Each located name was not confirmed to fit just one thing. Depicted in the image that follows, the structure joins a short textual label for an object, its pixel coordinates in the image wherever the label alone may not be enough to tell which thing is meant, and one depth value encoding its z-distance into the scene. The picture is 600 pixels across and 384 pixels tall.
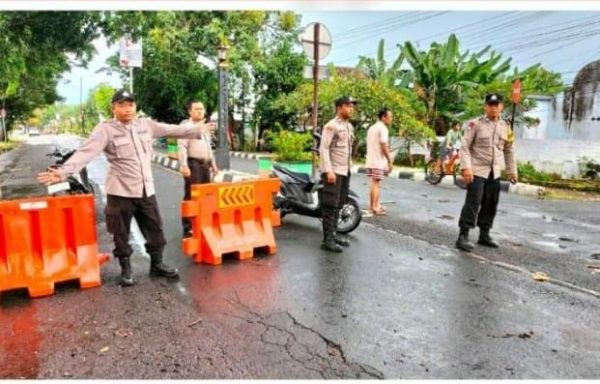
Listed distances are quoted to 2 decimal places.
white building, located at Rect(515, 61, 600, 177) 13.45
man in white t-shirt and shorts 7.32
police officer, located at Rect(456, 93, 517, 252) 5.76
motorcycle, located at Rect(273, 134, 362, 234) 6.50
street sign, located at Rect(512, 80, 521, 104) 11.49
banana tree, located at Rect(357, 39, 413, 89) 18.06
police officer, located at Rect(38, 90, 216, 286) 4.30
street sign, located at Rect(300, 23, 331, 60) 8.14
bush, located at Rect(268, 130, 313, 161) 9.84
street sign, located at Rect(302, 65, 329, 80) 8.21
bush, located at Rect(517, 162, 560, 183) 13.04
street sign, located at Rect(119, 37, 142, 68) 14.25
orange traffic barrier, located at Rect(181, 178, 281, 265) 5.02
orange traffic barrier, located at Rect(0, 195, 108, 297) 4.12
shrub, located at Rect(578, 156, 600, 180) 12.88
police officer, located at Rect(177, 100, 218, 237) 6.04
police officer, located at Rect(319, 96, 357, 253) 5.54
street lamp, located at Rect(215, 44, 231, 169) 10.55
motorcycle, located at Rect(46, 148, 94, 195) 5.26
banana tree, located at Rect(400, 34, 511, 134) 16.81
